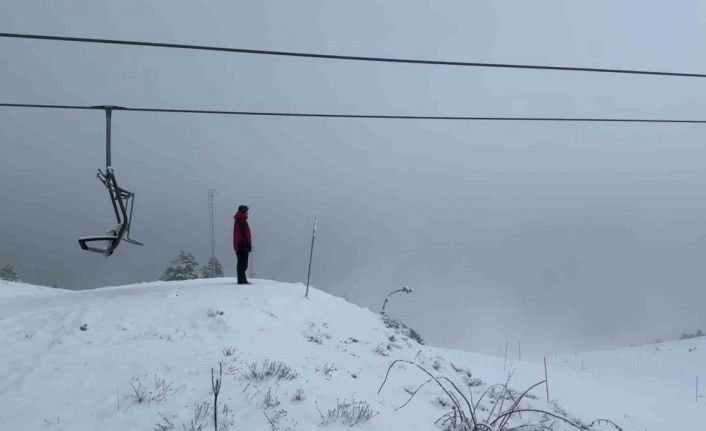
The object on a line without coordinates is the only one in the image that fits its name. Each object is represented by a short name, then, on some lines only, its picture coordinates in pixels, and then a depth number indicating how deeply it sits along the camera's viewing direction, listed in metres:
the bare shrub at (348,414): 6.42
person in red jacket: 13.78
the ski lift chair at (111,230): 11.23
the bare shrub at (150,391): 6.39
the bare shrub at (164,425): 5.78
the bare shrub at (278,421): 6.02
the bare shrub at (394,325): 13.98
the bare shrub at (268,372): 7.27
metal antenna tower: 43.91
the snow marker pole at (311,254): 12.59
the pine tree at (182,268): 40.31
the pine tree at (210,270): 47.09
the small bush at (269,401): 6.49
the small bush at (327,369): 8.05
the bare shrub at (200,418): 5.82
